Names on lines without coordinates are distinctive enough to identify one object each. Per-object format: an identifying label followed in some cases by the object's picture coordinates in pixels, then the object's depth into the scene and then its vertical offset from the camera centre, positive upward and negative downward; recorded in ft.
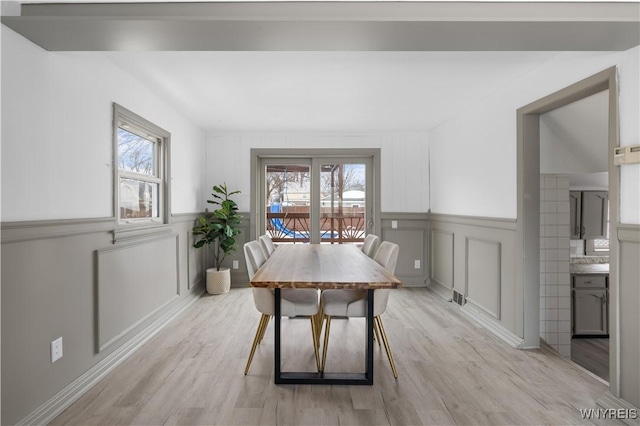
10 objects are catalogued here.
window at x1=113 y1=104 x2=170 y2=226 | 9.11 +1.32
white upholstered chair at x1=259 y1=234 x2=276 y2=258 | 11.36 -1.19
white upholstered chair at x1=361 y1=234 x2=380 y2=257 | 12.05 -1.28
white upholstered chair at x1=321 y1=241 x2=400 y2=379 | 7.57 -2.18
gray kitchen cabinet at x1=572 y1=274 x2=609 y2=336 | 11.75 -3.35
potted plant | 14.35 -1.00
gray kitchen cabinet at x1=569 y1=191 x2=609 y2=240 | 12.80 -0.16
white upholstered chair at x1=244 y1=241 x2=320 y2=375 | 7.71 -2.17
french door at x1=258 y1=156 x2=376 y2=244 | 16.87 +0.57
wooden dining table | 6.53 -1.40
